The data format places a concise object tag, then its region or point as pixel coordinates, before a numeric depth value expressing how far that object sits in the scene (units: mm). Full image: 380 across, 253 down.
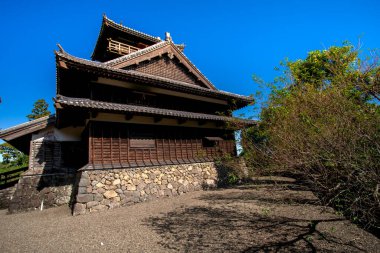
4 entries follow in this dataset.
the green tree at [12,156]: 23800
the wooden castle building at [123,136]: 8305
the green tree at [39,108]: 23344
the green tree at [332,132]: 4012
